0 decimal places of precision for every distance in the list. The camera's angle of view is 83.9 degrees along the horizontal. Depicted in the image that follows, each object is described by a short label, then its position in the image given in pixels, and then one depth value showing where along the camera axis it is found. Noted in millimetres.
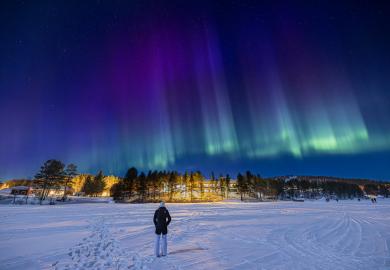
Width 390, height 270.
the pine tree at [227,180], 125394
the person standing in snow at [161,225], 9274
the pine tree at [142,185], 84856
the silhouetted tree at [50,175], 64812
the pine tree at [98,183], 105438
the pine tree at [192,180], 103488
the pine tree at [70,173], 69188
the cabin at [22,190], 81894
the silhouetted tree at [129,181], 82250
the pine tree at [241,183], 105562
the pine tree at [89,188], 105025
